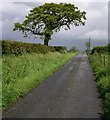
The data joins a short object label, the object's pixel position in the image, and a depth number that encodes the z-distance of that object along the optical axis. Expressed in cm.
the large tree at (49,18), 3225
